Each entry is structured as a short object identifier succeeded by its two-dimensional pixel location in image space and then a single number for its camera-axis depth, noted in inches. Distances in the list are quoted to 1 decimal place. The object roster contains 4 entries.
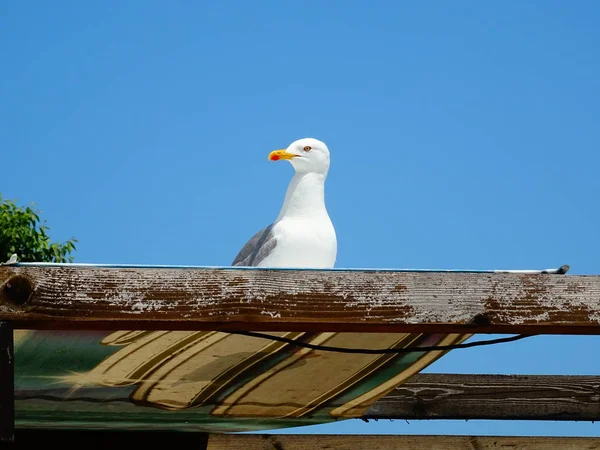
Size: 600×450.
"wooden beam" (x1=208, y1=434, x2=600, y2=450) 321.7
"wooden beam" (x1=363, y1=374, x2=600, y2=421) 355.6
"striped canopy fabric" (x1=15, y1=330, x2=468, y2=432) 240.4
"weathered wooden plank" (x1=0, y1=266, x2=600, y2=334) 184.9
